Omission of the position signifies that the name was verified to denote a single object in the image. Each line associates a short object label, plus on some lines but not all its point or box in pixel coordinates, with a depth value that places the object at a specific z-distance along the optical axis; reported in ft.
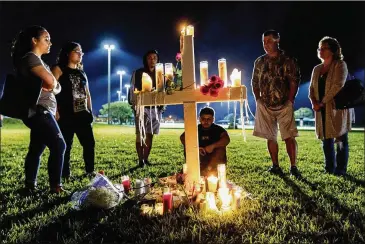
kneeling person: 14.98
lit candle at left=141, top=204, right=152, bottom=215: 9.99
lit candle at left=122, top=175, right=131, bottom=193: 12.82
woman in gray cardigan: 15.89
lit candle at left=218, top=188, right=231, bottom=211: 10.17
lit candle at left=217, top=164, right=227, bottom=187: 12.18
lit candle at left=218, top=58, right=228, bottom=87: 12.22
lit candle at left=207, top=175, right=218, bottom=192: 12.10
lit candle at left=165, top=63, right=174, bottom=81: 12.48
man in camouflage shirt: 16.21
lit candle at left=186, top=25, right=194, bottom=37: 12.78
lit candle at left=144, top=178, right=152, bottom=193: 12.48
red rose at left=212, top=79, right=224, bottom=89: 11.58
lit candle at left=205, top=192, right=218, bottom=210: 10.13
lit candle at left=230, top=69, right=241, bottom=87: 12.05
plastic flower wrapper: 10.43
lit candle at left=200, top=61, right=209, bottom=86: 12.30
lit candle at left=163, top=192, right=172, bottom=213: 10.16
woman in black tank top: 15.67
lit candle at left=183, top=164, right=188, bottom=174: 13.32
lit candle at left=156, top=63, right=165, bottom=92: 12.44
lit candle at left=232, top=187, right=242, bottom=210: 10.20
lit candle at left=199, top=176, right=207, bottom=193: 11.91
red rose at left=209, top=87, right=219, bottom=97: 11.62
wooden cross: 12.40
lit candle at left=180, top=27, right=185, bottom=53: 12.92
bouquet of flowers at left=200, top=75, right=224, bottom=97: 11.60
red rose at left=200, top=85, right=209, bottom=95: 11.83
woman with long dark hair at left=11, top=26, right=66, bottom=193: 11.71
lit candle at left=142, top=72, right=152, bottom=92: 12.76
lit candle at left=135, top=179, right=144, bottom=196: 12.22
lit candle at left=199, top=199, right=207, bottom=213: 10.14
